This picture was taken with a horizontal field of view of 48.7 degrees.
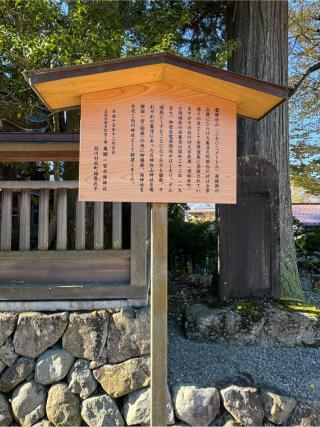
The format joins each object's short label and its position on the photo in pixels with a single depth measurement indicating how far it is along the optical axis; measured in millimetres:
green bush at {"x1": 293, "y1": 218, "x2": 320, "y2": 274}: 8609
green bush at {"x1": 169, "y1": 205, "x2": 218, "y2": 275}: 8109
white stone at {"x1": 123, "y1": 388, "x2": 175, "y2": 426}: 3088
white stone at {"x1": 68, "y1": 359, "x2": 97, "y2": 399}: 3234
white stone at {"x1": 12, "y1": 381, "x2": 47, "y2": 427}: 3223
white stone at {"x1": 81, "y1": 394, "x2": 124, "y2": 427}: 3146
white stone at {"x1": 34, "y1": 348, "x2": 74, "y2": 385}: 3260
